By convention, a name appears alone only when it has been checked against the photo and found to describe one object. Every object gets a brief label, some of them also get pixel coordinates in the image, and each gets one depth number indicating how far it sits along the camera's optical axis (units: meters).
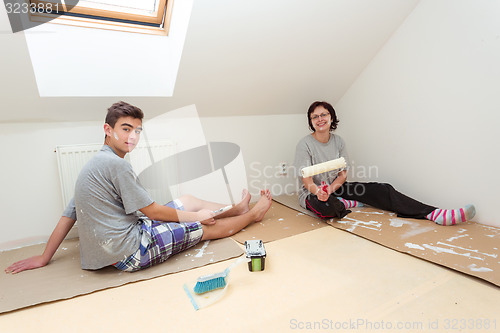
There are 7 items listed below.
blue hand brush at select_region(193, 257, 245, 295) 1.10
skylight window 1.52
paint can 1.26
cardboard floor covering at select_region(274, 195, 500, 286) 1.20
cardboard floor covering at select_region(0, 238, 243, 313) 1.14
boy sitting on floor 1.24
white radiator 1.75
